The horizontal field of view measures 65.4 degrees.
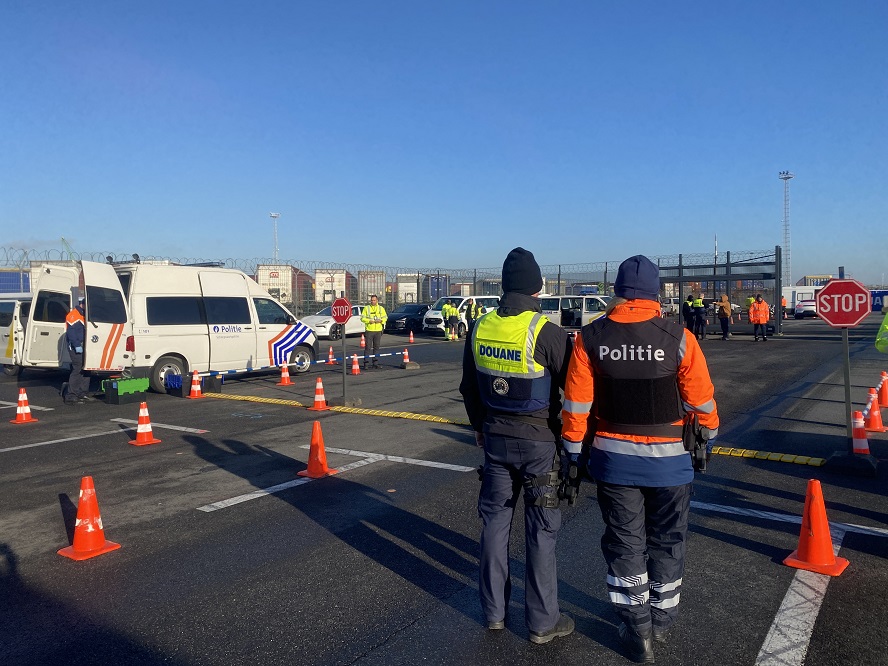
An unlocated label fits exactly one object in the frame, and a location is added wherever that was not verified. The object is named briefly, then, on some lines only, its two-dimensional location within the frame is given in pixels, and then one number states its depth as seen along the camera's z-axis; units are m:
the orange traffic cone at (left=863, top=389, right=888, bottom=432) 9.24
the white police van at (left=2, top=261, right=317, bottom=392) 12.64
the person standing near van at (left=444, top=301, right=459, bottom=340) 28.80
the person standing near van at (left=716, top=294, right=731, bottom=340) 26.34
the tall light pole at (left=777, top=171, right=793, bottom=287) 65.81
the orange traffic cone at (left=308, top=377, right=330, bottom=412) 11.54
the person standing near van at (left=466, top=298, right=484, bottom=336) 27.83
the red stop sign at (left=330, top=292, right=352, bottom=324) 12.40
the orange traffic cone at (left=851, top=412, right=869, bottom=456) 7.47
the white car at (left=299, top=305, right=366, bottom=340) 27.39
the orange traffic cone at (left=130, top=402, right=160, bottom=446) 9.04
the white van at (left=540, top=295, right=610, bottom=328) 26.02
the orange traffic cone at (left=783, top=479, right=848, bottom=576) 4.71
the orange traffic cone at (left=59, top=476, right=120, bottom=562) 5.24
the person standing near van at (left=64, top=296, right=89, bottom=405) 12.18
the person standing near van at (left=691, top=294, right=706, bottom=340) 26.50
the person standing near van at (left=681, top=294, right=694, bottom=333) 26.59
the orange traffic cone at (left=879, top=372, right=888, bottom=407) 11.09
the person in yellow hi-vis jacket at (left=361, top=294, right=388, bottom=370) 17.69
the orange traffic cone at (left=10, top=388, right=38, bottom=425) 10.82
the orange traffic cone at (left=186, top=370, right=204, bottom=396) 13.11
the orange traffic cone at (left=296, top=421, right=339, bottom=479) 7.30
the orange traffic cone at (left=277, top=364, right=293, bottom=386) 15.04
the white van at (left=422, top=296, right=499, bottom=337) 30.15
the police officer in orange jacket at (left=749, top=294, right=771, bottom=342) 24.80
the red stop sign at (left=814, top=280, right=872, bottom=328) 7.43
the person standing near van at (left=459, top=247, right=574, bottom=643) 3.74
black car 31.81
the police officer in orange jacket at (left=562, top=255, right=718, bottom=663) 3.58
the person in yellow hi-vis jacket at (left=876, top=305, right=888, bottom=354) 8.40
